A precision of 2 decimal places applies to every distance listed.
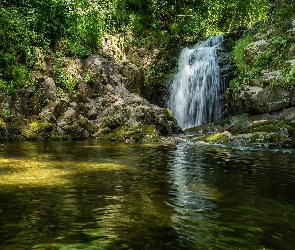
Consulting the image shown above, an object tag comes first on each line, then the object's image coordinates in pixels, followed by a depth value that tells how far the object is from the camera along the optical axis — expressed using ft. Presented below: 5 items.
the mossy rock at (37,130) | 56.08
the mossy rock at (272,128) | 50.49
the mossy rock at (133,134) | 56.90
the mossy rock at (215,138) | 53.36
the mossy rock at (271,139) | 48.24
